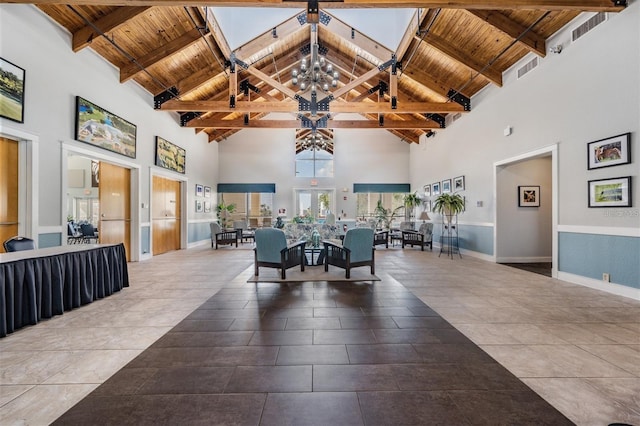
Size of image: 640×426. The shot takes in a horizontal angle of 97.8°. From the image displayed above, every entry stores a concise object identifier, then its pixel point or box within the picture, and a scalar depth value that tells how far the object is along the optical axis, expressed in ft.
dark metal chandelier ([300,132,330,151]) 28.91
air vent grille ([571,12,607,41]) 12.76
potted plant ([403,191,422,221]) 33.88
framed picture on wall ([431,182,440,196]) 29.85
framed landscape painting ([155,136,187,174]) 23.80
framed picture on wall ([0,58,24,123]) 11.25
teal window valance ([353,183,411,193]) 38.63
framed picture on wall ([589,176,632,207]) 11.73
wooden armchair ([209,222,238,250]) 29.32
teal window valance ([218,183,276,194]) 38.81
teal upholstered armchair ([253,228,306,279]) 14.47
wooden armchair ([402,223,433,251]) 28.25
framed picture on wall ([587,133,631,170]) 11.66
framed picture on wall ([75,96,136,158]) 15.48
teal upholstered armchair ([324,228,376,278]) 14.72
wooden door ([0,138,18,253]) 11.94
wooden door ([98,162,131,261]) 18.84
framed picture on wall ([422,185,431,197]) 32.17
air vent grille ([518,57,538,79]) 16.71
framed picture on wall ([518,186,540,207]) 20.34
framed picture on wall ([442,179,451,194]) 27.35
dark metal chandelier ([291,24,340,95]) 18.42
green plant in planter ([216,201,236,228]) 37.69
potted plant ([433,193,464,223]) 23.73
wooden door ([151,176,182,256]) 24.57
